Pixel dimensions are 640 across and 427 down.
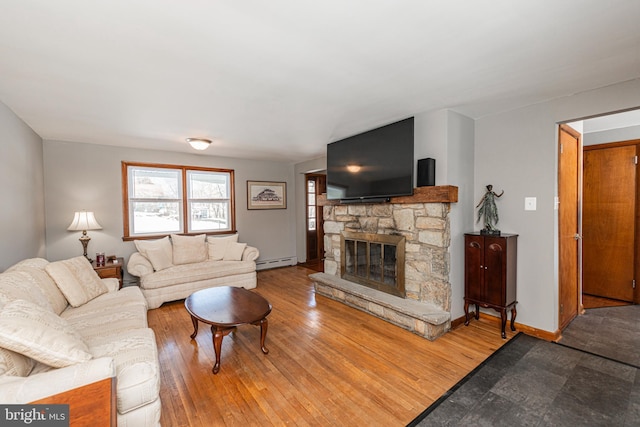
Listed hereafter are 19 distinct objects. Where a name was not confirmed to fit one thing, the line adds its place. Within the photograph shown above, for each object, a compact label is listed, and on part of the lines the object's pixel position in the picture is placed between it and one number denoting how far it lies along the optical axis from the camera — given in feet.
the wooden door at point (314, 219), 20.89
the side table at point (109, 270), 11.98
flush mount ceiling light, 12.59
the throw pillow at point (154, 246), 13.67
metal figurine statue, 9.94
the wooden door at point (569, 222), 9.22
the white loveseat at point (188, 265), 12.74
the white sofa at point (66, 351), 4.17
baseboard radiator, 19.21
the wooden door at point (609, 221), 11.73
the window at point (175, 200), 15.02
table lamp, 12.53
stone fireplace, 9.48
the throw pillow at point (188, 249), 14.43
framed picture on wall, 18.85
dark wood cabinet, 9.05
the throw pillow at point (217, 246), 15.61
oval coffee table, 7.53
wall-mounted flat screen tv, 10.16
